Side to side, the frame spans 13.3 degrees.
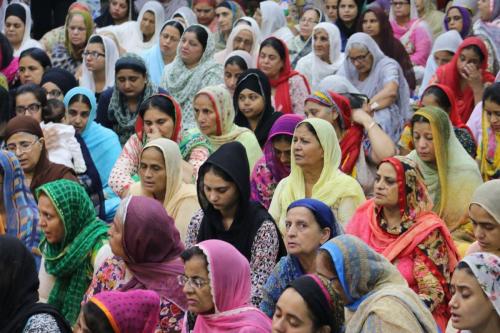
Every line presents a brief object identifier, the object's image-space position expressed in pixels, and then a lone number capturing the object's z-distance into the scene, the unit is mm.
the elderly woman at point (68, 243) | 10713
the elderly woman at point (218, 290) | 9171
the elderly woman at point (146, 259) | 10052
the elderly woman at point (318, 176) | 12079
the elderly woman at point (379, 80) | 16089
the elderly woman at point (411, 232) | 10594
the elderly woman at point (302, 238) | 10216
